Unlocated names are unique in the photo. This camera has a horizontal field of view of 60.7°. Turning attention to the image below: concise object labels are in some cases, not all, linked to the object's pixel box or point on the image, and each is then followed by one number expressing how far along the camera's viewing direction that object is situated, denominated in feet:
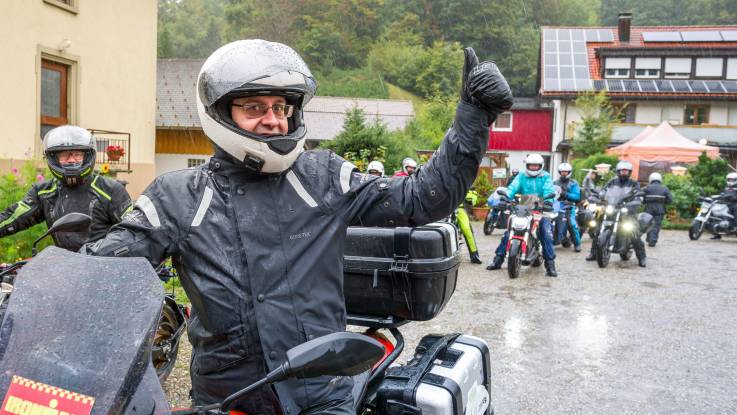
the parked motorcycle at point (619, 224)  36.27
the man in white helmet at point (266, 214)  6.58
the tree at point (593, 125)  102.12
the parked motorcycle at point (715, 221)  54.54
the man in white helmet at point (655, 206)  48.73
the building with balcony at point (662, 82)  113.80
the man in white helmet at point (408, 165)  42.57
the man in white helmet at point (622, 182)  38.96
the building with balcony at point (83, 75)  44.04
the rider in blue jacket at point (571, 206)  44.19
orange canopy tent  84.33
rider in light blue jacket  33.78
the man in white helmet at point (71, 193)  15.72
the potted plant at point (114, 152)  37.96
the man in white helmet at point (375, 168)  39.86
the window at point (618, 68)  121.29
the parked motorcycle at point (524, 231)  31.85
